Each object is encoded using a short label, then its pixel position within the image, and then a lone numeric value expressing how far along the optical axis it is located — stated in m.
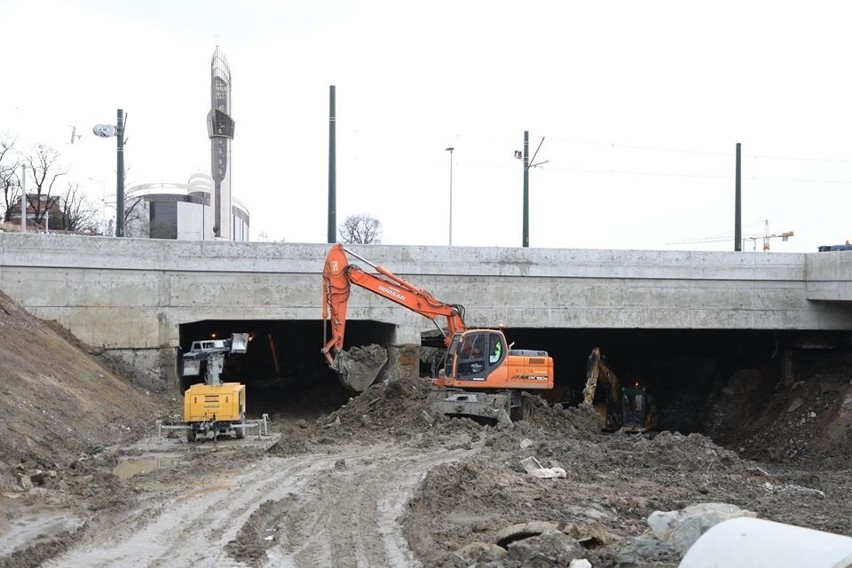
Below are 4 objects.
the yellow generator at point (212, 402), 17.02
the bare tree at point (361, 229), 66.94
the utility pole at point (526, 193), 32.12
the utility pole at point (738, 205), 34.25
